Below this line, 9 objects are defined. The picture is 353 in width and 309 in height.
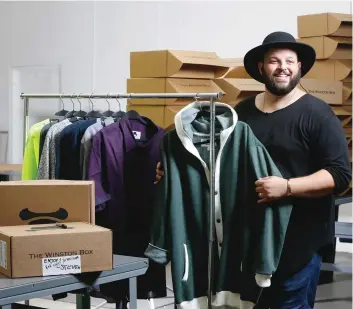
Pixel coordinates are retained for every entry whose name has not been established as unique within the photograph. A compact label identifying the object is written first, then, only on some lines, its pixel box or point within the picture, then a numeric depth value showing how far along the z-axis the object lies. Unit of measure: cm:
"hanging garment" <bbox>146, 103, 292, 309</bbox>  261
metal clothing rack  263
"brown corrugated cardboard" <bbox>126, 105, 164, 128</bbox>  399
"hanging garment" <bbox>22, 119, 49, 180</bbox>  338
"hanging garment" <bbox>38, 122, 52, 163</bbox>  334
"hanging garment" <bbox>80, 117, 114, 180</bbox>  307
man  255
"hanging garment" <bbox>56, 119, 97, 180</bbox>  319
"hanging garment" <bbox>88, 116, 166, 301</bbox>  305
